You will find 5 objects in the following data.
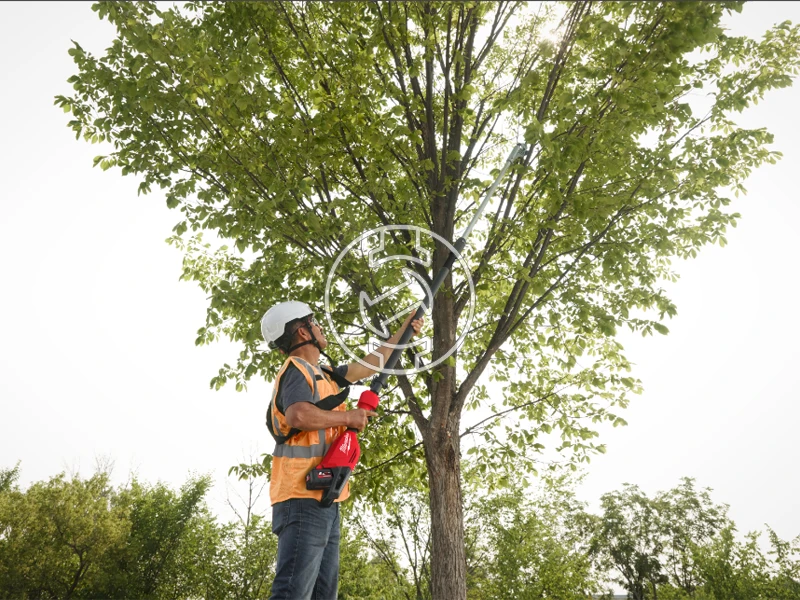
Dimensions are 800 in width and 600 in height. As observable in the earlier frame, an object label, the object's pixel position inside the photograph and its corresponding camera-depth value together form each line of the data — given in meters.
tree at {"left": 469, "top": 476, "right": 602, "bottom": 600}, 26.33
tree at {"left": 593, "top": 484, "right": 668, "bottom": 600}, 49.72
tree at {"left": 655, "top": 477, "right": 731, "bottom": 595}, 48.50
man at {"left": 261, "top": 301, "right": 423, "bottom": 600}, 3.19
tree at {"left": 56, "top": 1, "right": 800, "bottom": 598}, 5.46
